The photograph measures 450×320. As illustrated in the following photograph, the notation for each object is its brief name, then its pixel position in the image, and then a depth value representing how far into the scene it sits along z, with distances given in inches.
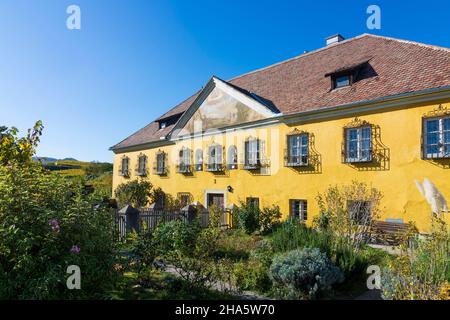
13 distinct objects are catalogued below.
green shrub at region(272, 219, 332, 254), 313.9
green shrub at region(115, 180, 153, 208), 912.9
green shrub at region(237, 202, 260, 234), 577.6
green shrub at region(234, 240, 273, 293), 279.4
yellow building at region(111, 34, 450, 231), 440.5
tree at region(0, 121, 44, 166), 311.0
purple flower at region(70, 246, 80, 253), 197.6
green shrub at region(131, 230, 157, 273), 276.7
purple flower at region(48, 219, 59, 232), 196.3
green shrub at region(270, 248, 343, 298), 251.0
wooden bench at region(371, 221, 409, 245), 441.1
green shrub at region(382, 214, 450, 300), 200.8
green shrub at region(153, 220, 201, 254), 375.1
